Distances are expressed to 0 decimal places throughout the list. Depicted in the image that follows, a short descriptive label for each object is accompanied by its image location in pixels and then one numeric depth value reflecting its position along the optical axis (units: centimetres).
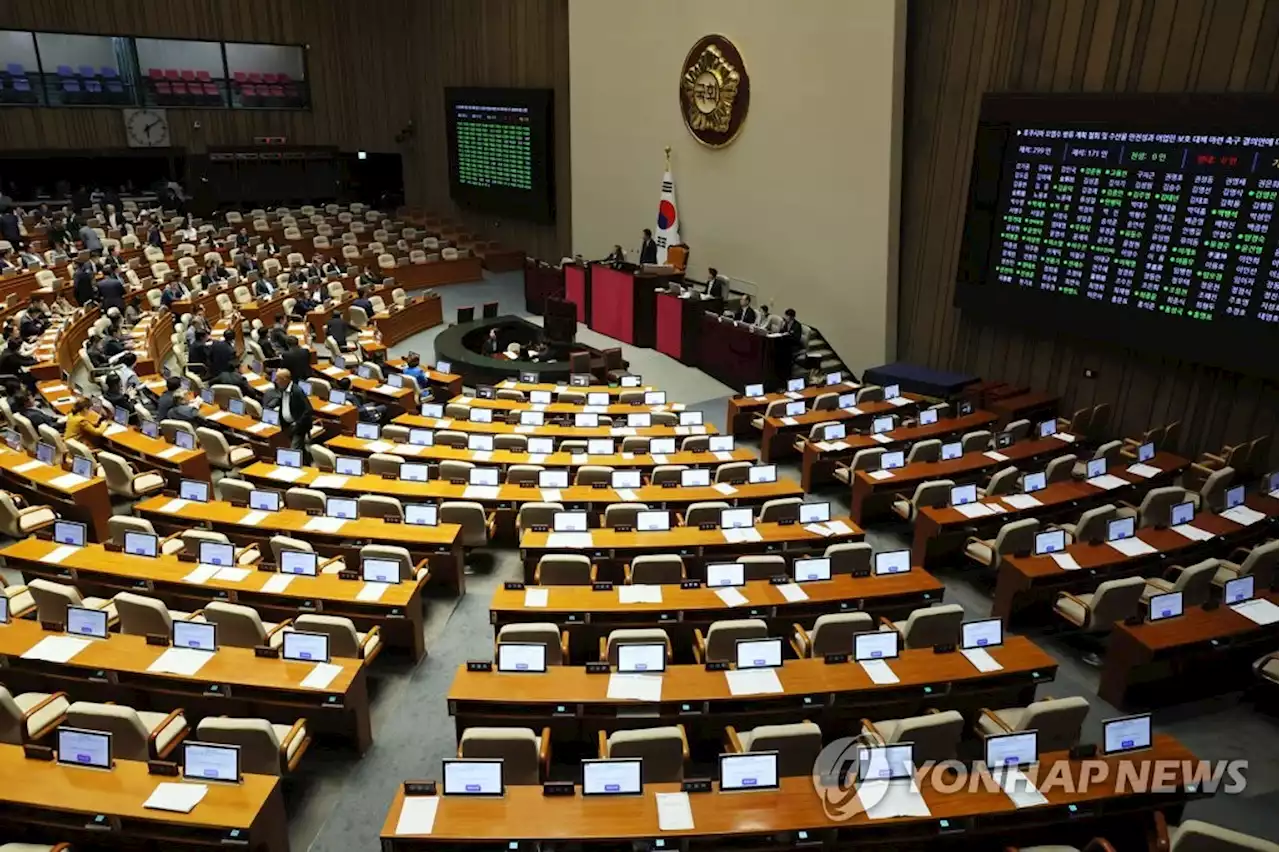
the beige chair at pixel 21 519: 883
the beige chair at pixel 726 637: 632
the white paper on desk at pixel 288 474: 937
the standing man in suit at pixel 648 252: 1848
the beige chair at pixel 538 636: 612
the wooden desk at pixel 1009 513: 864
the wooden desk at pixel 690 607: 672
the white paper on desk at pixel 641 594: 685
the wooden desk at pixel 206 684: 583
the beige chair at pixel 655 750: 512
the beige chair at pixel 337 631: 629
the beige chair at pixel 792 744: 518
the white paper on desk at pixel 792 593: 691
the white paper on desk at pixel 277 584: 695
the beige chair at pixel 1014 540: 799
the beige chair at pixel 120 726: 523
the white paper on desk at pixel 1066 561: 751
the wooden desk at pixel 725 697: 566
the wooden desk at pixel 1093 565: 753
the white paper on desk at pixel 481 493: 897
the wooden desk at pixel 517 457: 1011
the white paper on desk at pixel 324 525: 804
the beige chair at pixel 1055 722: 529
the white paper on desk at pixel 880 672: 587
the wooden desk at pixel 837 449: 1074
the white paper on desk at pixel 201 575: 712
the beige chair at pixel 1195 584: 695
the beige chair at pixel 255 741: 516
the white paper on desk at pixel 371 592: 686
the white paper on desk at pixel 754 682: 575
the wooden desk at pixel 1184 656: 649
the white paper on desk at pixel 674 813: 458
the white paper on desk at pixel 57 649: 605
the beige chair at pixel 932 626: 649
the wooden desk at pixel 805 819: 456
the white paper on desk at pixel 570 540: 776
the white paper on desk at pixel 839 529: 814
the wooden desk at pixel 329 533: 799
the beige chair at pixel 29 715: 544
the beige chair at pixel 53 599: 658
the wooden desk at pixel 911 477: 968
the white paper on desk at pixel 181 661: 591
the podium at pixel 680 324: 1605
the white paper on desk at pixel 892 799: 470
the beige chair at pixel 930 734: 527
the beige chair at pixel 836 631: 634
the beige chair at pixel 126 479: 962
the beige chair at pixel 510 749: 509
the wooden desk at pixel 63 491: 901
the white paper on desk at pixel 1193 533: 797
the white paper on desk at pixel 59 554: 737
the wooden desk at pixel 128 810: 463
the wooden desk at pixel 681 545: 782
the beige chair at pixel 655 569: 726
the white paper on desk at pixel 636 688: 564
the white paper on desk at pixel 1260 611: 667
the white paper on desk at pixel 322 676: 578
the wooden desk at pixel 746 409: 1284
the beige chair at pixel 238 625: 634
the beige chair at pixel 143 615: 637
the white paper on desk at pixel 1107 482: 930
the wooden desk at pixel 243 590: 693
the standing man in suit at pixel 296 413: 1115
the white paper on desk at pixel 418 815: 453
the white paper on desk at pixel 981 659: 602
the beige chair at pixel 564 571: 723
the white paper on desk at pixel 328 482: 916
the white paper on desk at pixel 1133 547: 771
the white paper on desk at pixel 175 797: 466
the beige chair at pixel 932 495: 896
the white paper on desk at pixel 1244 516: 830
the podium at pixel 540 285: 1958
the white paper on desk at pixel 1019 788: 475
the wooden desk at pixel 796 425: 1181
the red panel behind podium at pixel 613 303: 1742
